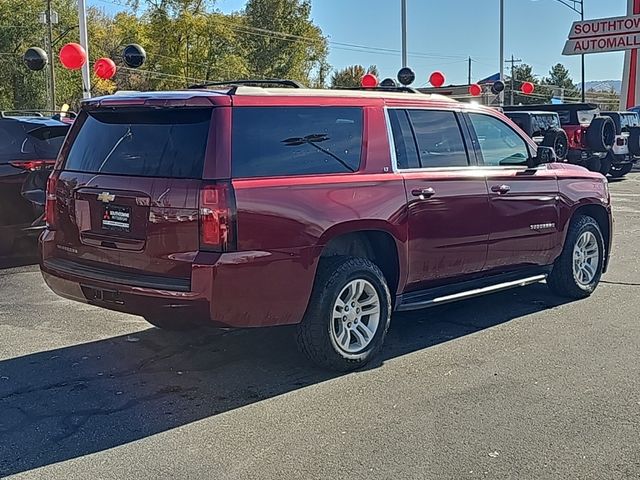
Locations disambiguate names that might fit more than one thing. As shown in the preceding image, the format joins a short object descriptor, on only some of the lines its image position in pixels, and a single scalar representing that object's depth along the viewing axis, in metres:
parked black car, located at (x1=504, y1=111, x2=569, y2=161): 17.22
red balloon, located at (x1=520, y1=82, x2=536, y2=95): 38.28
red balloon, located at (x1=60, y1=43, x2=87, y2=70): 16.98
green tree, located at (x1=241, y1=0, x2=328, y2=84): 51.22
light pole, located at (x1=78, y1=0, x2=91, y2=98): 17.86
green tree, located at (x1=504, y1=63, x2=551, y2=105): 92.19
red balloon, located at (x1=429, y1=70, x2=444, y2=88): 27.41
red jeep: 18.77
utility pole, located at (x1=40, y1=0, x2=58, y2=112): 36.78
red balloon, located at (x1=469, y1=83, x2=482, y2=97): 29.88
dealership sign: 36.38
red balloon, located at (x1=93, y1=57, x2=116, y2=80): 17.59
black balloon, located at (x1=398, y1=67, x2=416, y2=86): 24.48
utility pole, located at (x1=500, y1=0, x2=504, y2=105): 40.96
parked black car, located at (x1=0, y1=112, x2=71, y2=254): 8.19
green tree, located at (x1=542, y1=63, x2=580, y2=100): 110.25
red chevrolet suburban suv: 4.53
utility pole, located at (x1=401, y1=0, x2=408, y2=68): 29.64
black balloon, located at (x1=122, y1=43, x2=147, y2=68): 17.02
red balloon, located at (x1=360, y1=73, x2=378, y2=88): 22.92
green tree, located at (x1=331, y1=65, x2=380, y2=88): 70.10
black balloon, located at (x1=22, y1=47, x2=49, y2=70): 17.16
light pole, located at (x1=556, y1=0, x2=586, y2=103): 47.79
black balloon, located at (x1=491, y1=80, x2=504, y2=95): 32.48
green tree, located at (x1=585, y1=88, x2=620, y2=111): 88.81
